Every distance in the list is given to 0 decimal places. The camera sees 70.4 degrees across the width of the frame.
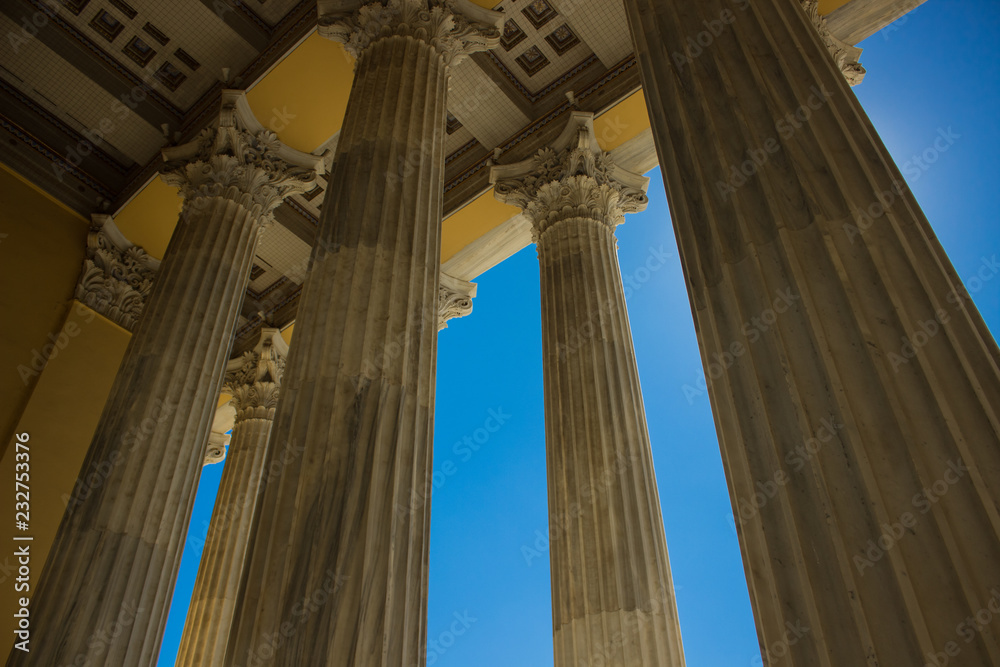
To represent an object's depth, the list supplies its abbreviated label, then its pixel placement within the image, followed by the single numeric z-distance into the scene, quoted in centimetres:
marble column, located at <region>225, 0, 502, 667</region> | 539
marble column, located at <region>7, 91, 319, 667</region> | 859
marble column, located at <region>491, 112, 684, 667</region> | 881
